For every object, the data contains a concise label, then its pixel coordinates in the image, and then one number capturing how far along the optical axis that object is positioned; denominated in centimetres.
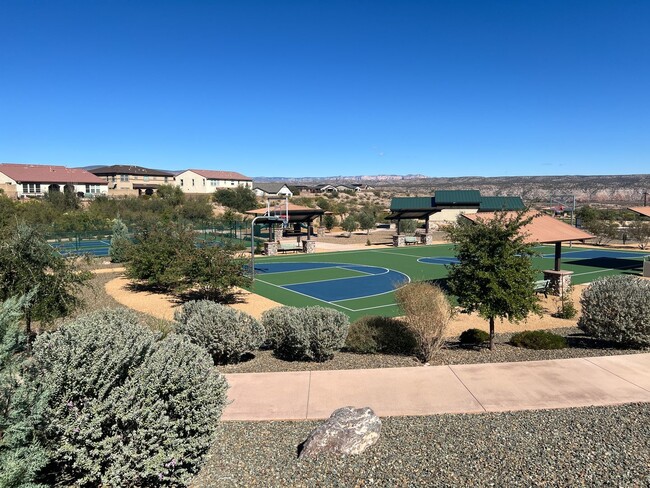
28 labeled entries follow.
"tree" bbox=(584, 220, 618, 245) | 4556
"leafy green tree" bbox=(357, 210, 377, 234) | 5709
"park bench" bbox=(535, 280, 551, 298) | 2205
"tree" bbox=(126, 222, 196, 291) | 2194
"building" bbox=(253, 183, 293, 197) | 11758
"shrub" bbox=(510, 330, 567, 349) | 1298
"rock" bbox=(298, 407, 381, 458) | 686
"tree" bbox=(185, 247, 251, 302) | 2028
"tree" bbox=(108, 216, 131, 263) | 3259
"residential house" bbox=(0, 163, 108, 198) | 7600
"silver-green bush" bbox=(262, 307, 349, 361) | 1182
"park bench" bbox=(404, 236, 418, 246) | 4719
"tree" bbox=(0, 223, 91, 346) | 1261
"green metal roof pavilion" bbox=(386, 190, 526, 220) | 5547
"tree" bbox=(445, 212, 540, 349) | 1257
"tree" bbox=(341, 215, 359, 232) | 5649
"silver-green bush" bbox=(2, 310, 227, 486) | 522
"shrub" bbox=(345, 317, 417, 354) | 1270
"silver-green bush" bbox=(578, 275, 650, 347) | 1261
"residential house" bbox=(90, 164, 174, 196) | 9475
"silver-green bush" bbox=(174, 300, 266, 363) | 1177
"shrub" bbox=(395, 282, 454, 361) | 1216
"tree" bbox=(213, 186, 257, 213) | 8538
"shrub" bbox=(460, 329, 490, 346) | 1395
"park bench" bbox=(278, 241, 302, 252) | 4110
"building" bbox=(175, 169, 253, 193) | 10894
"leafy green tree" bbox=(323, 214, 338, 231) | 6481
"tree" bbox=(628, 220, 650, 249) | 4378
